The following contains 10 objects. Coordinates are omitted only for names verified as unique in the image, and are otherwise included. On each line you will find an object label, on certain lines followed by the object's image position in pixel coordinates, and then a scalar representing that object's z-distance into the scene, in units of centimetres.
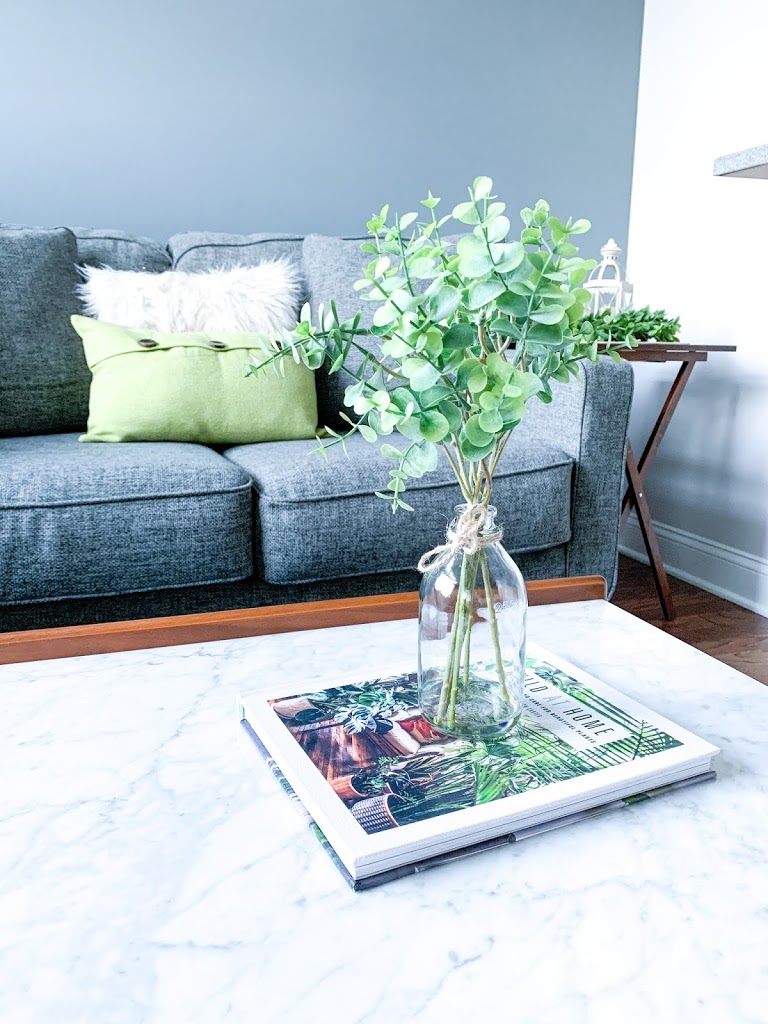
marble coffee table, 46
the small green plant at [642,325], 199
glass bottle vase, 69
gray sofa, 137
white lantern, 227
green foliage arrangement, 59
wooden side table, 206
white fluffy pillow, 185
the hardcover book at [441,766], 58
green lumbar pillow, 167
